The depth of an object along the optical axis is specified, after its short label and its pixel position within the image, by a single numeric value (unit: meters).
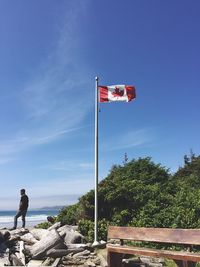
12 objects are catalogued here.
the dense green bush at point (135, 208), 8.66
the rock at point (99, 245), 7.39
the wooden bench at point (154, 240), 3.97
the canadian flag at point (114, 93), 8.68
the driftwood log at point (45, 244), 6.66
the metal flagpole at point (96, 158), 7.68
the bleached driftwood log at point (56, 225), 8.90
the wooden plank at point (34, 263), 6.25
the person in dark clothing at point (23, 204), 10.67
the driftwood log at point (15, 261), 6.44
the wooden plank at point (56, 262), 6.15
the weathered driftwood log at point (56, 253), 6.66
